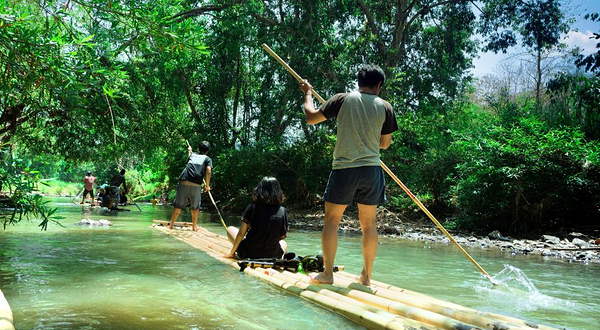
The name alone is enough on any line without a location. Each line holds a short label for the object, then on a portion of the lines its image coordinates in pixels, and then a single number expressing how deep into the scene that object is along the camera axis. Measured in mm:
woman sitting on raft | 5220
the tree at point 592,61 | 10586
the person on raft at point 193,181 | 9039
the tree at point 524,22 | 16297
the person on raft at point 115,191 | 15391
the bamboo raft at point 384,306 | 2898
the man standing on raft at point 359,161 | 4078
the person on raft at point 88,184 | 18742
